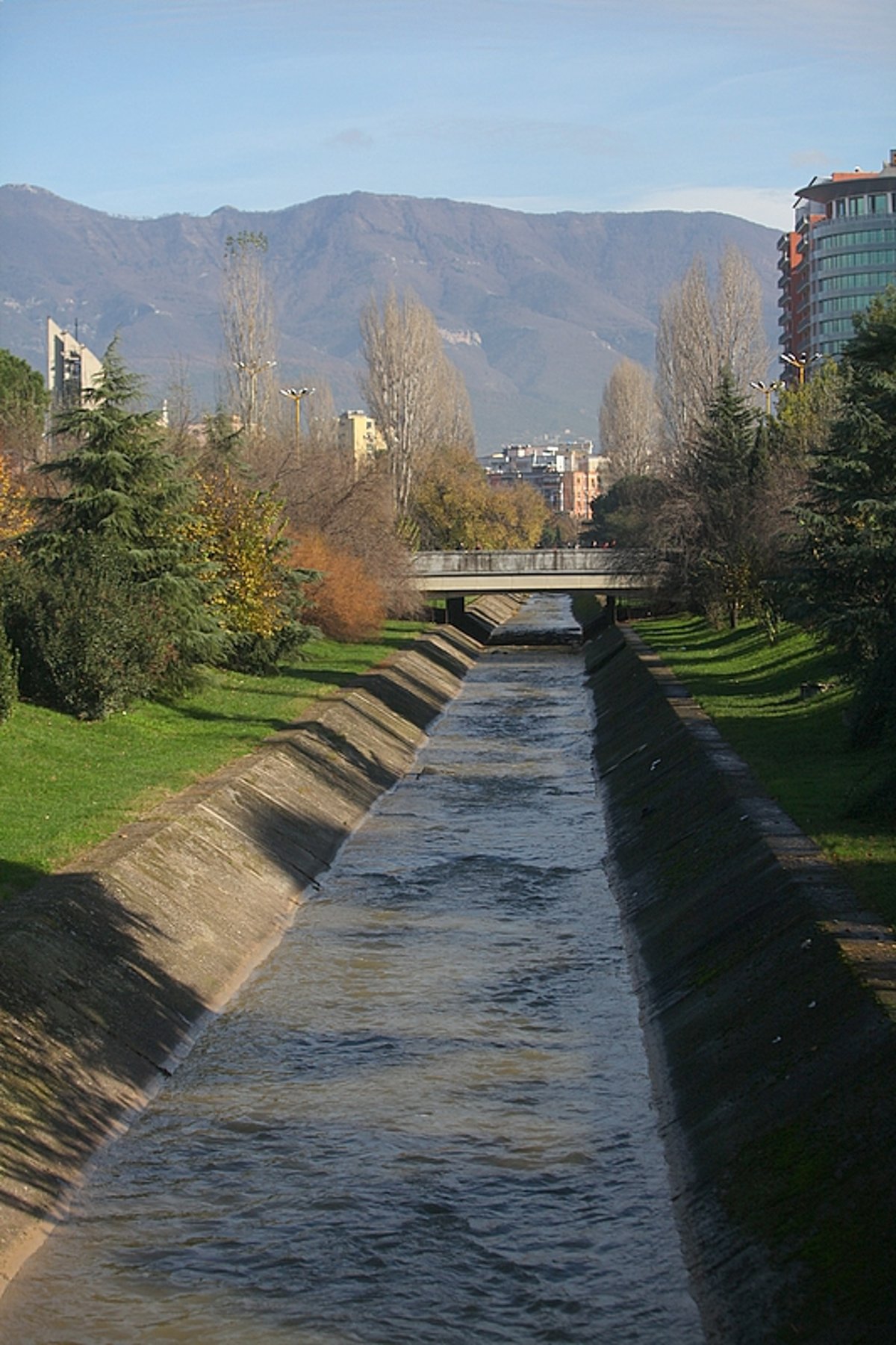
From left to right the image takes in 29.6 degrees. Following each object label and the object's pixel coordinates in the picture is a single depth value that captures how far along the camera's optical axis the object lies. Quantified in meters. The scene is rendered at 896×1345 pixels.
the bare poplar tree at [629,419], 164.44
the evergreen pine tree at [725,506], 60.53
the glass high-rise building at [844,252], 158.50
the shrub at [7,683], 29.77
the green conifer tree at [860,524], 33.34
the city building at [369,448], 91.53
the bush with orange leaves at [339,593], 59.94
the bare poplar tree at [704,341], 112.94
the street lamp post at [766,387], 83.81
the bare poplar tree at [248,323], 97.50
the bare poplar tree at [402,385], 109.88
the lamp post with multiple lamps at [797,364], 79.75
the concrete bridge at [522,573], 80.12
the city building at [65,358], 161.75
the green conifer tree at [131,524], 37.78
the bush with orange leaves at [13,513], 42.16
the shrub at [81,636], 34.09
